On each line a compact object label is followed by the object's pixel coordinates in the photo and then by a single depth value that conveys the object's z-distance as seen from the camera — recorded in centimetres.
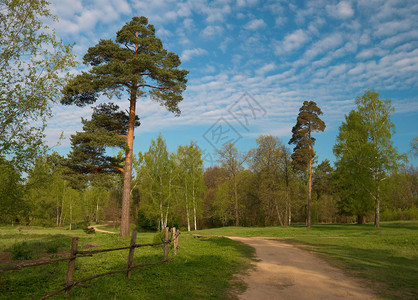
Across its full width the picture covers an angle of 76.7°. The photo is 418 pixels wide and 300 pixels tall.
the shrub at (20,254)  1084
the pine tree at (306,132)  3428
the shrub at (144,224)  4779
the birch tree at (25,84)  995
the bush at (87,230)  2586
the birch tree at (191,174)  4384
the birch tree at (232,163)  4452
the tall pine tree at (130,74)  1805
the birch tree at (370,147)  2930
